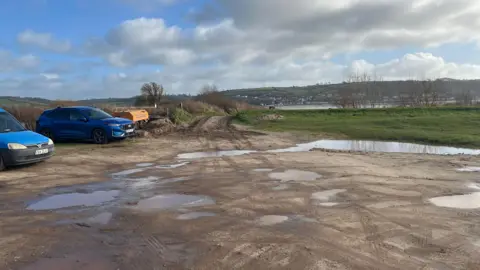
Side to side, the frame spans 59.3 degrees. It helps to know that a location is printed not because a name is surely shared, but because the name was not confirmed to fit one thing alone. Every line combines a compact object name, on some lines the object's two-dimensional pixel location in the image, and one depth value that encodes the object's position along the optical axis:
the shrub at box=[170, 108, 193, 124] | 32.28
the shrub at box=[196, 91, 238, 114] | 63.97
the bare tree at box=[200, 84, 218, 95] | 71.19
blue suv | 18.28
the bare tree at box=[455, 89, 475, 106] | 60.66
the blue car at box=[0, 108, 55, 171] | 11.31
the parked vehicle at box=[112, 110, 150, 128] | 24.27
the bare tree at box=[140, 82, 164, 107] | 65.80
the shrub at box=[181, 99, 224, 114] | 48.83
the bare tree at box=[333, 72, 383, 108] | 59.72
